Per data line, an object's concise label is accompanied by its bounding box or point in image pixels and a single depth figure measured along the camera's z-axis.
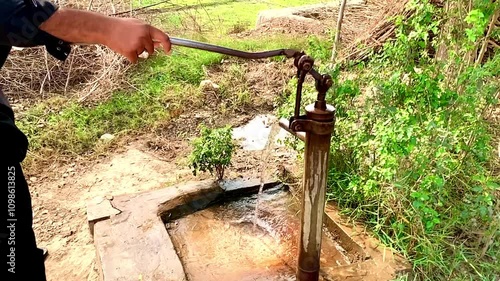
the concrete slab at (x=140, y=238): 1.97
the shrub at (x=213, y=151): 2.62
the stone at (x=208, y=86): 4.27
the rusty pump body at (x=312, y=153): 1.60
